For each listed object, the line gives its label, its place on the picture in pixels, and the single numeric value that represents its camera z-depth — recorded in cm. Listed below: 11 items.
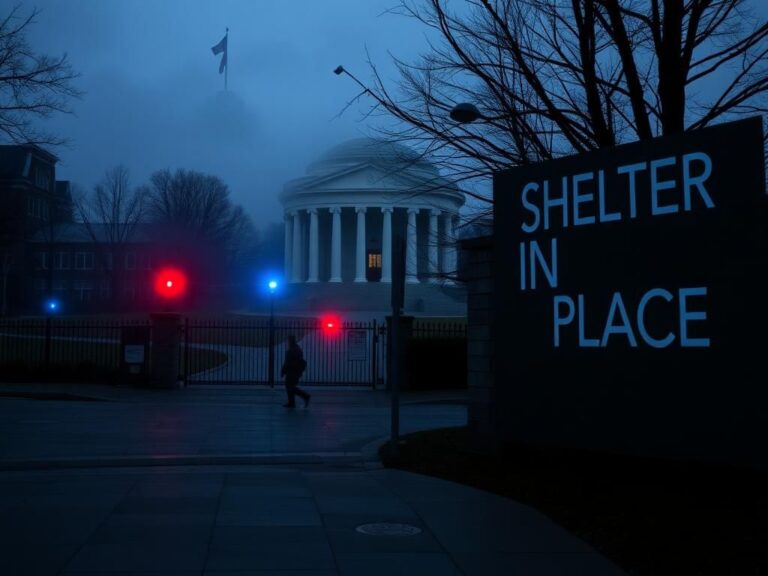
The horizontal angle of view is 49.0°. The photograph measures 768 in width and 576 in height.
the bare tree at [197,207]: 7381
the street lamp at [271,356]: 2702
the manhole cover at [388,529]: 739
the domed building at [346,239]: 6100
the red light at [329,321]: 3946
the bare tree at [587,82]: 1074
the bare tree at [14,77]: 1495
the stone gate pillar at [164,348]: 2486
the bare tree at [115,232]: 7317
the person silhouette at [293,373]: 2027
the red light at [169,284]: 2788
